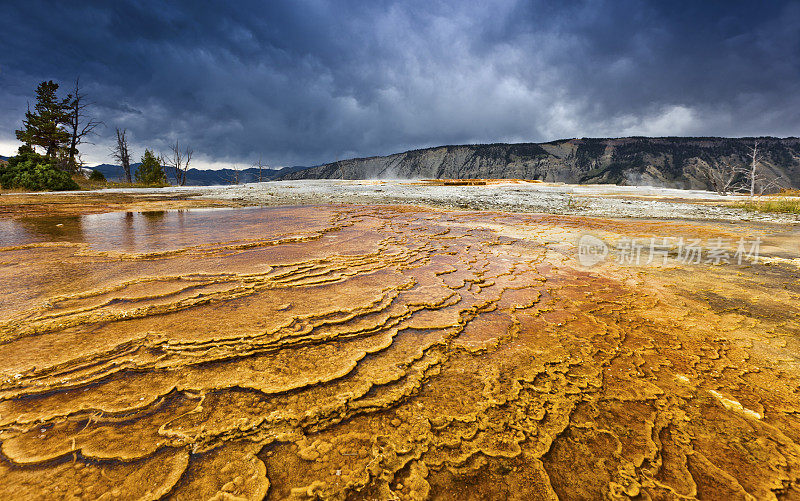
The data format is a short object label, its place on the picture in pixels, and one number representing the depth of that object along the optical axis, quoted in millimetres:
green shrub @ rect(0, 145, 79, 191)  15750
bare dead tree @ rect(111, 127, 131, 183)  34750
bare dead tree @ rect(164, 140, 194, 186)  40328
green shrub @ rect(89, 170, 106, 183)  25256
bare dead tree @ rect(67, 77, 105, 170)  25781
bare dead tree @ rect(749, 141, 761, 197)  19278
